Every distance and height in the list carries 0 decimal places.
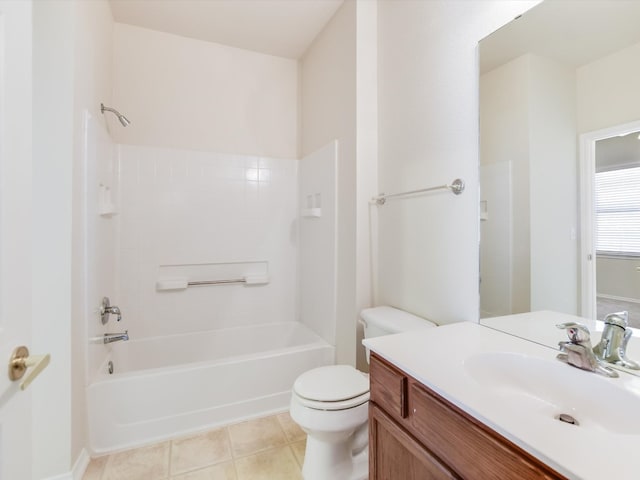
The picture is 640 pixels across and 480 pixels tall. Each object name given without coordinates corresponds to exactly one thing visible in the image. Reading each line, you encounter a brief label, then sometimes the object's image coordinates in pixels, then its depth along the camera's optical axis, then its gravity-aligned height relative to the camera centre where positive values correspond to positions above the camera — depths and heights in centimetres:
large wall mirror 86 +27
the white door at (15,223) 60 +4
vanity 55 -40
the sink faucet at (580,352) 81 -31
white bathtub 164 -90
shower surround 175 -41
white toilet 128 -76
